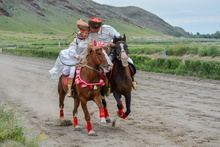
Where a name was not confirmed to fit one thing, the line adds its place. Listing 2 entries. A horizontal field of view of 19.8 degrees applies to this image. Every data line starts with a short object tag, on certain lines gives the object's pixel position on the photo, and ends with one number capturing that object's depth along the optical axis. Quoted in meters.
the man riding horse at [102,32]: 14.37
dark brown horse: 14.13
